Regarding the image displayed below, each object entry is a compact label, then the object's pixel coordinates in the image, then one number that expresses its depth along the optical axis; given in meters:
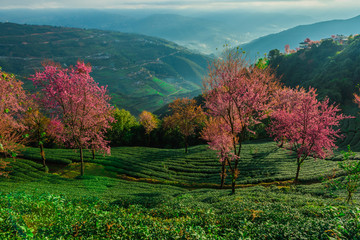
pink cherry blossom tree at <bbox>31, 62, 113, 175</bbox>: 25.75
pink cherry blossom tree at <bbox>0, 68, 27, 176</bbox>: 20.60
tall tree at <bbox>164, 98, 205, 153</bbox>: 47.97
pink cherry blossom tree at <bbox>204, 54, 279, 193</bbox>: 18.25
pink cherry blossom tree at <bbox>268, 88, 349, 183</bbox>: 23.25
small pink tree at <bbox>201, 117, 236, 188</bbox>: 23.66
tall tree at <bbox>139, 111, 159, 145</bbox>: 62.34
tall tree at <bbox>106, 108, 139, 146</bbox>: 60.75
